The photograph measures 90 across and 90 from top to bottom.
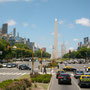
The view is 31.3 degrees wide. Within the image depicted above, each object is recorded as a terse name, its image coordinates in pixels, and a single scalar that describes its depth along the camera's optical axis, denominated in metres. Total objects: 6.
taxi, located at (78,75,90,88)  18.83
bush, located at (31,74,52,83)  22.27
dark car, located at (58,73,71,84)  21.45
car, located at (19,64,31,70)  49.47
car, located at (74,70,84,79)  29.07
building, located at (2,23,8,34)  186.77
